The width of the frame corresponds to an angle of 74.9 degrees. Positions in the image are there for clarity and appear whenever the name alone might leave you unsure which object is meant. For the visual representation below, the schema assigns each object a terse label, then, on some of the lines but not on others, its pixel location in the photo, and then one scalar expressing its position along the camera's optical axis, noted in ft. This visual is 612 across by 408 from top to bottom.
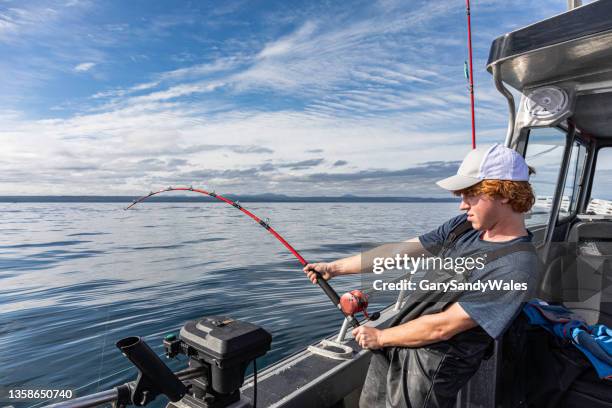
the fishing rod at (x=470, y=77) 9.60
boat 6.18
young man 5.08
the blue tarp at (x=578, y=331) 6.16
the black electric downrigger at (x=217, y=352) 5.66
